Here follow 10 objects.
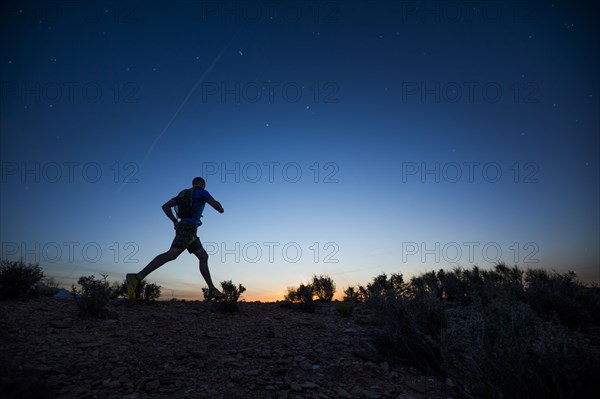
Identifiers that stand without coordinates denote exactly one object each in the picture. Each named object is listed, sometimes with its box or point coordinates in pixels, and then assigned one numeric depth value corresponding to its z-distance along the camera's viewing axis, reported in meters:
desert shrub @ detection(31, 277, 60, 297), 6.38
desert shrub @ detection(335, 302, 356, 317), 6.78
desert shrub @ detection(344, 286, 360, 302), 9.20
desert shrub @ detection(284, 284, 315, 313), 7.10
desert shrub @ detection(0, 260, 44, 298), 5.89
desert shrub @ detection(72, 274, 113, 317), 5.05
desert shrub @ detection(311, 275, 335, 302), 9.48
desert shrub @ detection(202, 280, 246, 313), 6.14
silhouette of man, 6.01
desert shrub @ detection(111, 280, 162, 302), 6.34
